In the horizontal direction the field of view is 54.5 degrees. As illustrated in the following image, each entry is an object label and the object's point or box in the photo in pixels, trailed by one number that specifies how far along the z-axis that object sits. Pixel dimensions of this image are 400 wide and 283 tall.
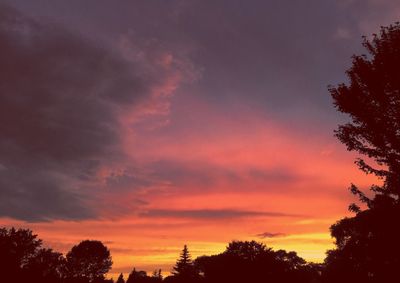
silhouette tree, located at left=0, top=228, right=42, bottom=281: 35.12
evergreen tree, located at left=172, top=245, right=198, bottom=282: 75.88
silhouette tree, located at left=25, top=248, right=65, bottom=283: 40.41
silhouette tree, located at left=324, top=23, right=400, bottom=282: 13.71
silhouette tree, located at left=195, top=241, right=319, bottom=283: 49.69
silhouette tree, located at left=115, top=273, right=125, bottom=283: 112.59
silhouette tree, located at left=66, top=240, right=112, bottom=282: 108.44
